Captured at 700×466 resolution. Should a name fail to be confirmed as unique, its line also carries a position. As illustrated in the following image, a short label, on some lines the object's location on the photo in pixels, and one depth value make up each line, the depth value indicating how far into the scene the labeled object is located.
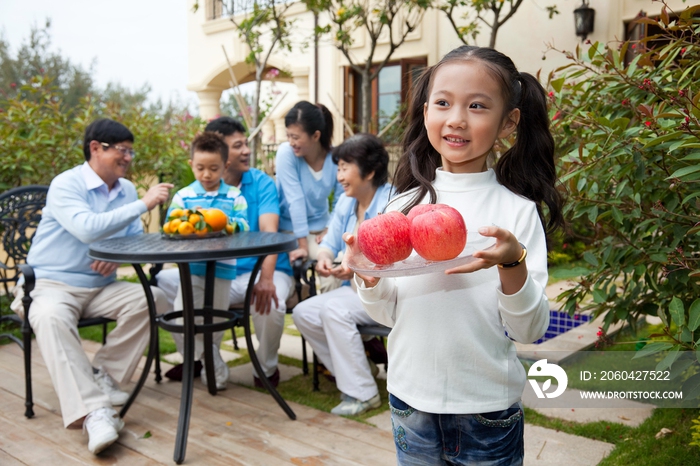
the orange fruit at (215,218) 3.07
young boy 3.32
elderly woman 3.04
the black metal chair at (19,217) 3.61
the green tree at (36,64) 15.26
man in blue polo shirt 3.42
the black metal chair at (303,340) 2.98
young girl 1.37
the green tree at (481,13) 6.79
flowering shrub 1.85
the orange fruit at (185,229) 2.99
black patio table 2.55
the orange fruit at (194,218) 3.02
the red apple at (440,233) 1.23
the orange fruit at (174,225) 3.00
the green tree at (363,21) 6.78
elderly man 3.07
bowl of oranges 2.99
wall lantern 7.75
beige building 8.09
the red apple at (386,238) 1.30
